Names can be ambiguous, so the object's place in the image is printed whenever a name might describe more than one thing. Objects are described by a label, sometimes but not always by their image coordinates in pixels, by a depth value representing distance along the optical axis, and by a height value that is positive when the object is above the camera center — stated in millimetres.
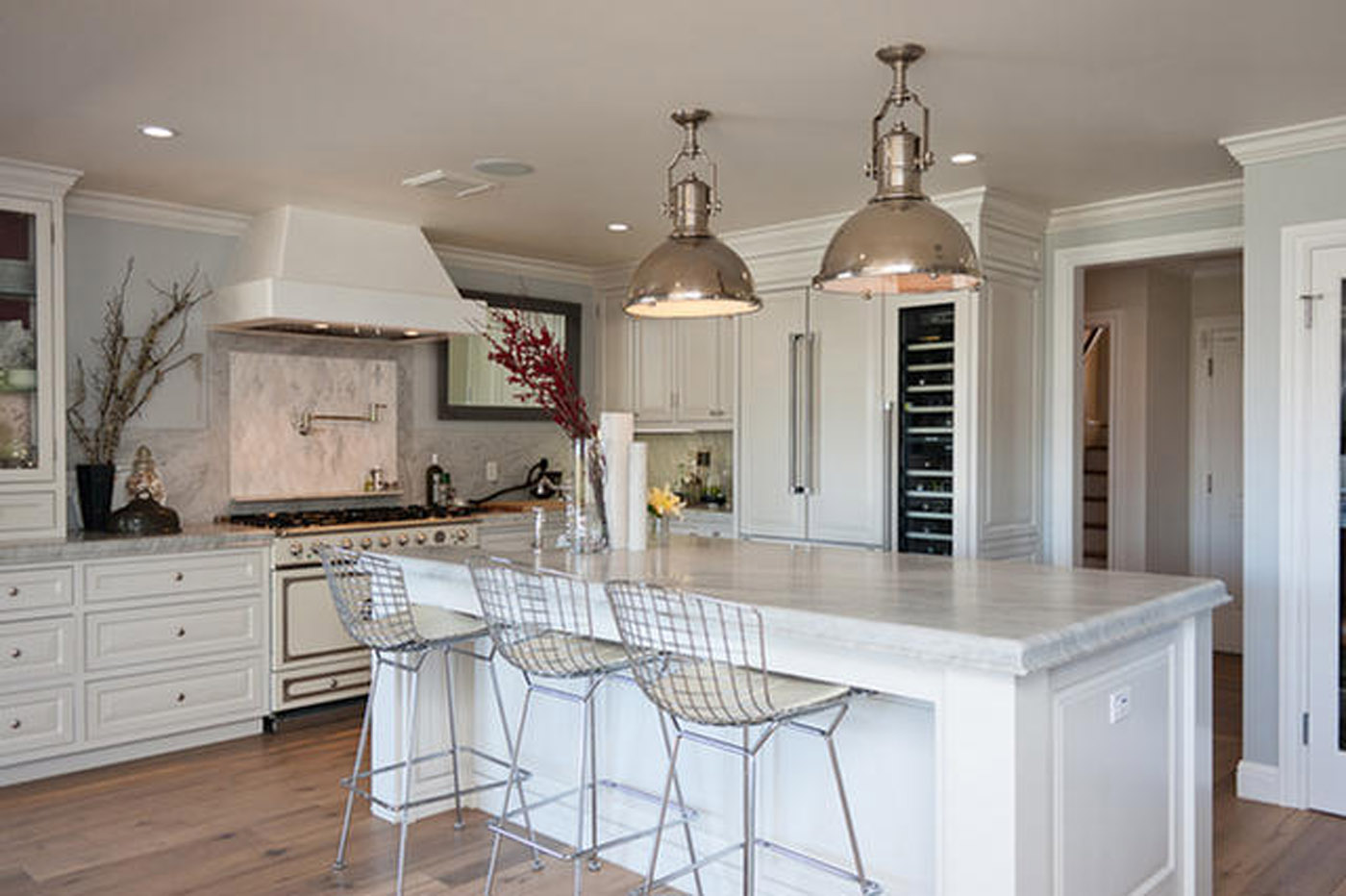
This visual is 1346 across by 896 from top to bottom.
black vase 4711 -231
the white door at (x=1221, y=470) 6531 -173
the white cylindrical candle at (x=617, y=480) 3695 -128
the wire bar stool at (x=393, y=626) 3258 -582
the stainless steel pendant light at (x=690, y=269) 3334 +548
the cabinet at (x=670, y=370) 6070 +430
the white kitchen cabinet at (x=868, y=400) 4802 +208
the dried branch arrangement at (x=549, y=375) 3555 +228
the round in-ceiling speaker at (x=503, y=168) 4238 +1105
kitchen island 2178 -650
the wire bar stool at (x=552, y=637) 2906 -565
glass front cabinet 4309 +365
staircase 7020 -426
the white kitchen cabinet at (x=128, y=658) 4168 -891
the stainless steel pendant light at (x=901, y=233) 2783 +556
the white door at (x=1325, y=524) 3826 -295
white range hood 4871 +764
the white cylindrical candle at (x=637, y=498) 3637 -189
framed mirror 6188 +380
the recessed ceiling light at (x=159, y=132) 3770 +1106
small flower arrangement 3734 -217
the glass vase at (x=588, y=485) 3650 -144
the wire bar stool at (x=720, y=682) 2400 -579
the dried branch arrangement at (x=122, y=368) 4840 +346
